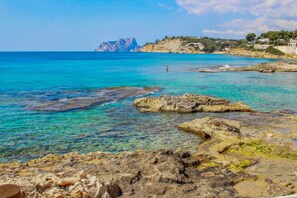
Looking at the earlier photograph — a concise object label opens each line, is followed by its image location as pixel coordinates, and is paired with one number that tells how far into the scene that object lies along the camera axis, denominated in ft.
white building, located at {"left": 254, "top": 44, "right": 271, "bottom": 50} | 610.65
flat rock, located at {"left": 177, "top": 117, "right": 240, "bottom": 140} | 70.79
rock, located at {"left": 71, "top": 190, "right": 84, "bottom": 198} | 32.89
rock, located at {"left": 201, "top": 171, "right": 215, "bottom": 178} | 46.80
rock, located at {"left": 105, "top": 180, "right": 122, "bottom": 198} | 37.18
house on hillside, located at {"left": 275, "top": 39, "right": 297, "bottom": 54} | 514.19
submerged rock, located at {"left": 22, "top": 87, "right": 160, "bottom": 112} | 105.40
